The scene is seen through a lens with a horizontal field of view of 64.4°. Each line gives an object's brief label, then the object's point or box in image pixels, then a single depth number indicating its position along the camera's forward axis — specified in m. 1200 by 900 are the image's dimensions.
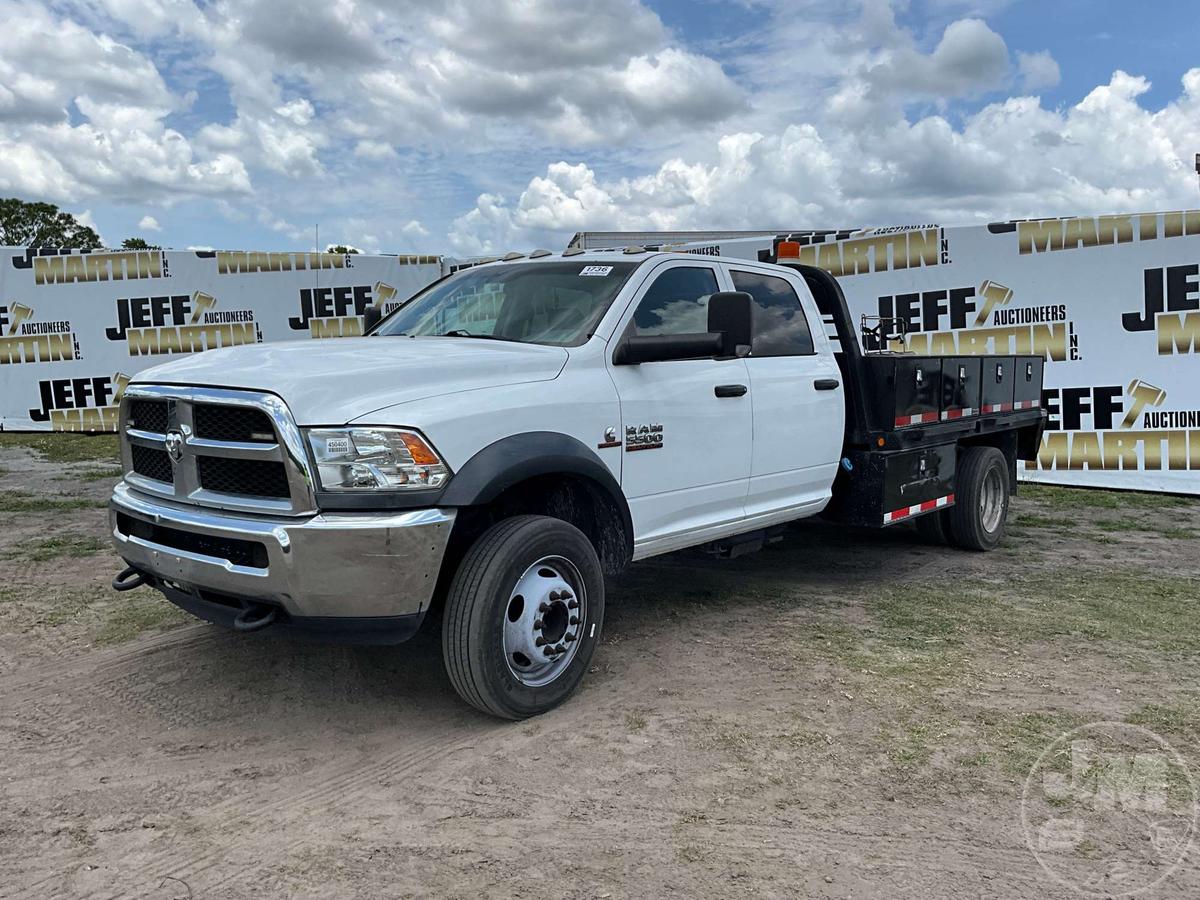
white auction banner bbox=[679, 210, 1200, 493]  10.17
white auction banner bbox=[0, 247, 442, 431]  14.42
